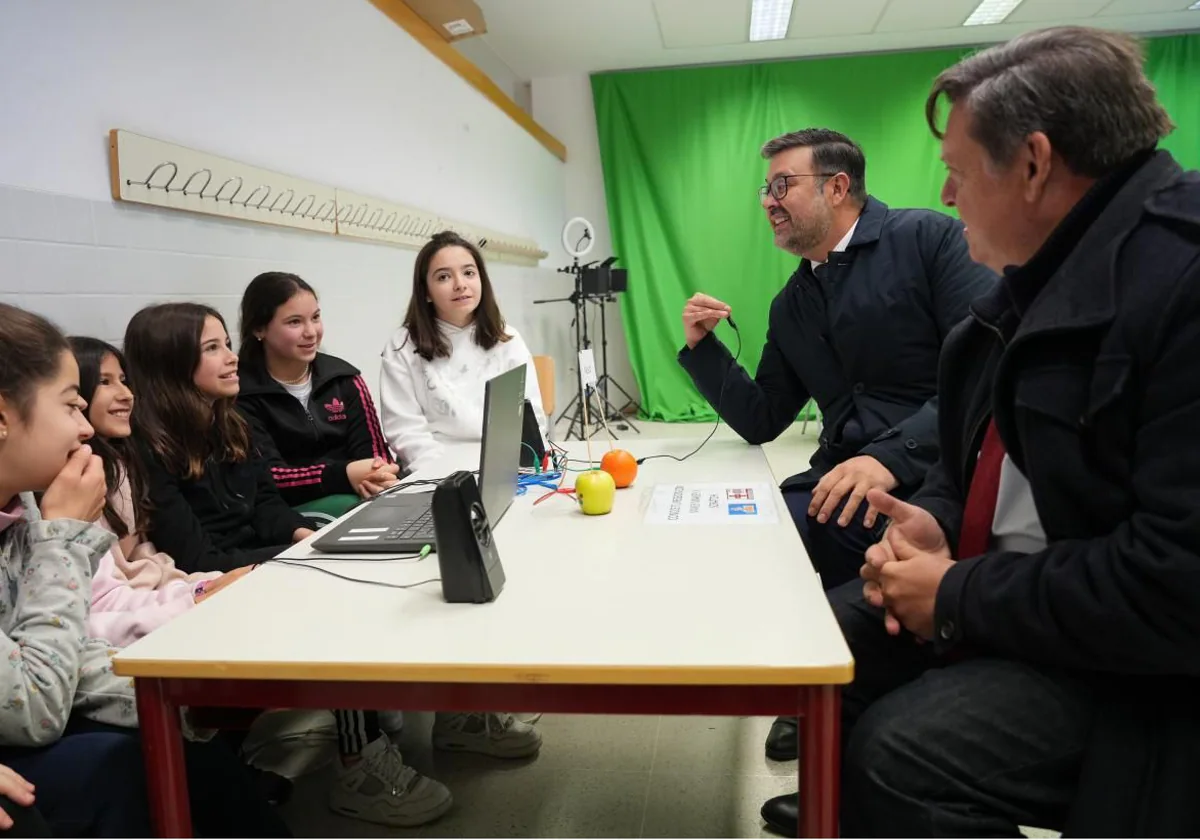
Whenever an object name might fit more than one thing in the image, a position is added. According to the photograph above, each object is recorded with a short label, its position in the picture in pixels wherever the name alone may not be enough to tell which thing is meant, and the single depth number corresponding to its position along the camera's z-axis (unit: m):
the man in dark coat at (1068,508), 0.83
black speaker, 1.05
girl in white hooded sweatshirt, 2.50
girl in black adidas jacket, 2.32
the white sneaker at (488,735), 1.90
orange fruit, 1.63
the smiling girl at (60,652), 1.02
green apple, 1.46
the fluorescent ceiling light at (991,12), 5.23
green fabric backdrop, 6.16
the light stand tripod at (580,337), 5.87
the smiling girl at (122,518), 1.40
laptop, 1.31
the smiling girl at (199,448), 1.73
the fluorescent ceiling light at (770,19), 5.11
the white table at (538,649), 0.87
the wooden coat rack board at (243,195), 2.00
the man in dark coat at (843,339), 1.69
